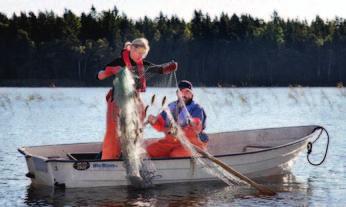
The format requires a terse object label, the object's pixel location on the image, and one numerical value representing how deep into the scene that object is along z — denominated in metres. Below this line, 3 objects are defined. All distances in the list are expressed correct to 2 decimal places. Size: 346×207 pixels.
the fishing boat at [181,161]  12.38
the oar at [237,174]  12.60
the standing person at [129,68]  12.16
